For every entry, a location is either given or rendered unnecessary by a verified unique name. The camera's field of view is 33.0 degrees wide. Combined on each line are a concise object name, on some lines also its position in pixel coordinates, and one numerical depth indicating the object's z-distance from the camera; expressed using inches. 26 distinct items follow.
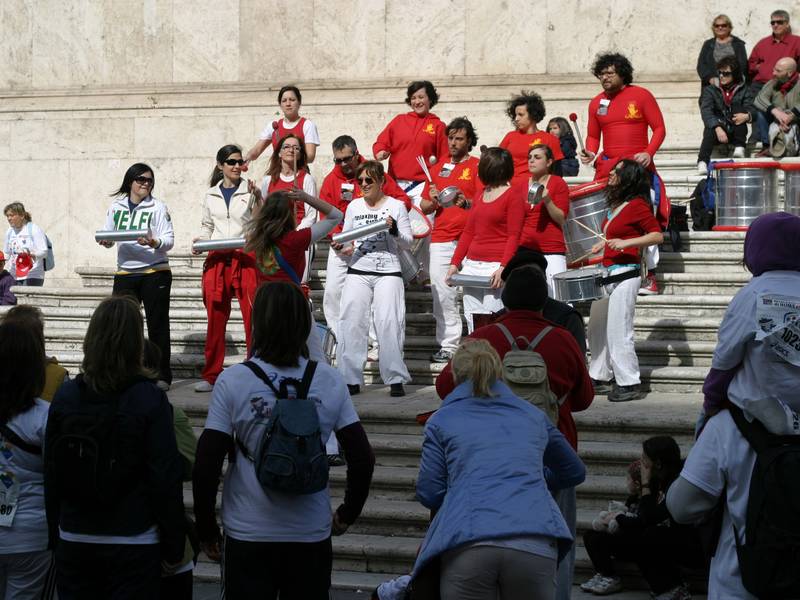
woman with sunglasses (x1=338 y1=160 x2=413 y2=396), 401.7
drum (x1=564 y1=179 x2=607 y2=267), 414.6
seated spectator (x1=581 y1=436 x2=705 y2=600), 275.9
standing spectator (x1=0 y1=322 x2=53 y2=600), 219.5
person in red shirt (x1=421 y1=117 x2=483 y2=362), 432.5
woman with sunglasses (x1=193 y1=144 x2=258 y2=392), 415.5
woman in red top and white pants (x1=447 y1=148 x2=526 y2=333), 385.1
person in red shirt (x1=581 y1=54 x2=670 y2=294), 458.6
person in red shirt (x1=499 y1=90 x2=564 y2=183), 472.7
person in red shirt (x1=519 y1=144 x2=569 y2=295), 402.3
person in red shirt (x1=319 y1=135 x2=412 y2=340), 436.1
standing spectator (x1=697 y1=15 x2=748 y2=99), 568.7
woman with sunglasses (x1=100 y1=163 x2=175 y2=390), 426.6
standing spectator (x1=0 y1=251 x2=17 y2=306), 559.2
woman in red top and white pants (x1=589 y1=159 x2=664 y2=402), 383.2
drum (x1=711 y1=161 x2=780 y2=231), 481.4
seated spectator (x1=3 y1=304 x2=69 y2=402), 226.5
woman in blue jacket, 190.7
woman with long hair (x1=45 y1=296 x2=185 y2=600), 196.4
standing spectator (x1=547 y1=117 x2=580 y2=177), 552.1
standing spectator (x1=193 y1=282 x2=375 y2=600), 196.5
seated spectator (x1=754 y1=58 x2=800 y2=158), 531.5
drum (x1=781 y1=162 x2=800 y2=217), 484.7
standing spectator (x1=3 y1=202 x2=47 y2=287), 588.7
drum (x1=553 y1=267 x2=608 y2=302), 367.2
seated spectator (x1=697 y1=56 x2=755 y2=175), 555.8
